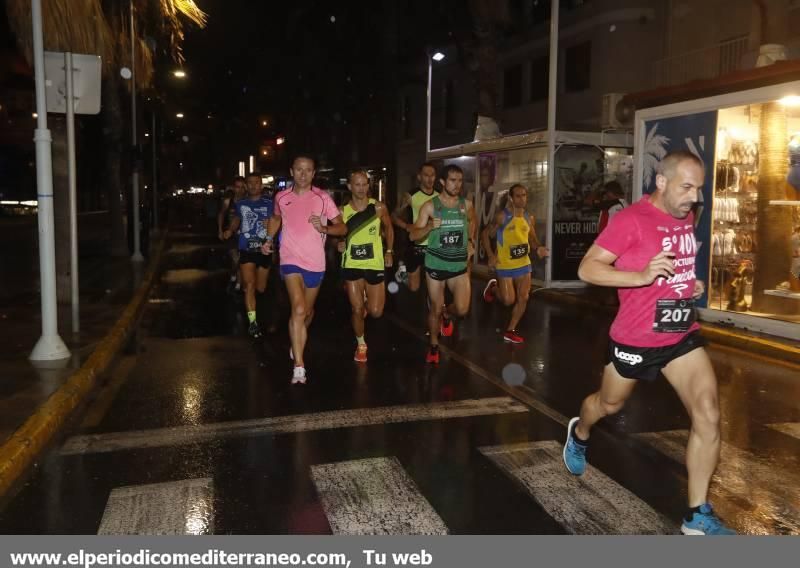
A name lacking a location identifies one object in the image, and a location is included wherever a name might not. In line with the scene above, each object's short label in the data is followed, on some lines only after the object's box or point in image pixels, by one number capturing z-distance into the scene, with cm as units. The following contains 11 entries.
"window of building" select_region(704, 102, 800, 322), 1034
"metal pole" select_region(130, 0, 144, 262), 2014
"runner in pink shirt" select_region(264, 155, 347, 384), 744
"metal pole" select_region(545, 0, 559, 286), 1515
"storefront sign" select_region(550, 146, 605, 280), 1559
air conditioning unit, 1530
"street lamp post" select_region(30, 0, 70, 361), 774
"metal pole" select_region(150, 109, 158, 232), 3275
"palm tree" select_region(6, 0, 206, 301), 1041
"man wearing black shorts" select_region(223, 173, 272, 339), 1073
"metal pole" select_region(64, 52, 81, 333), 945
